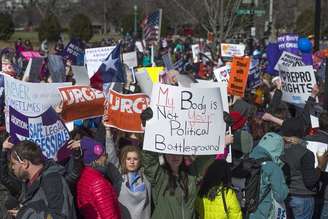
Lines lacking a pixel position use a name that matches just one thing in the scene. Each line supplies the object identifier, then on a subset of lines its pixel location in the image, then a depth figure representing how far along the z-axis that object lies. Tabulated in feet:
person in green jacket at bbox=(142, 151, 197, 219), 27.34
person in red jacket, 27.49
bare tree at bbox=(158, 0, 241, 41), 125.82
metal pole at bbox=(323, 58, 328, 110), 48.65
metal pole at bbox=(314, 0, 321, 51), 73.81
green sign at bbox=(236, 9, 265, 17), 139.23
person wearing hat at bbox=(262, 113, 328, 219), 33.67
